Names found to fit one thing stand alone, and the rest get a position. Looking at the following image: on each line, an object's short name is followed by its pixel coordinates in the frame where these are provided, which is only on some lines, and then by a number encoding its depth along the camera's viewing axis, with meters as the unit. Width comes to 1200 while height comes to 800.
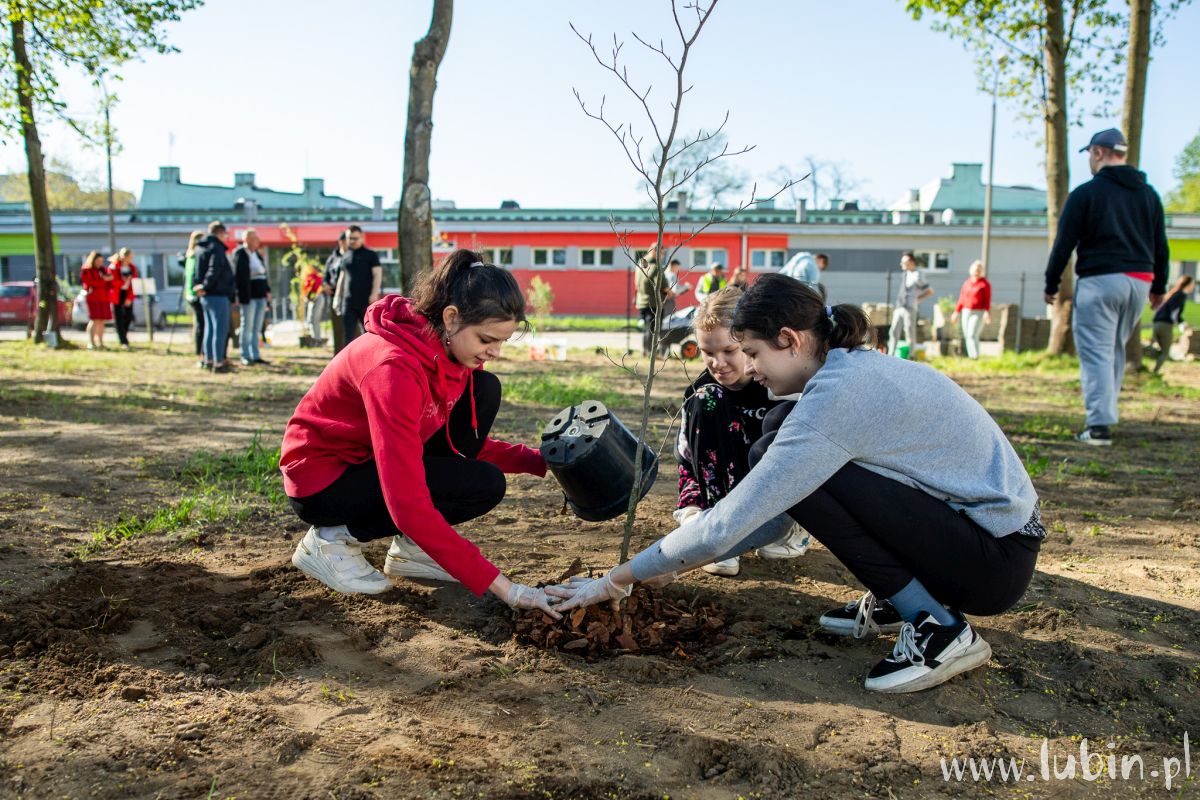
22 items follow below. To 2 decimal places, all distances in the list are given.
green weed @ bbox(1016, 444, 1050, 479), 5.18
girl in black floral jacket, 3.20
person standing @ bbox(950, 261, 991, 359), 14.14
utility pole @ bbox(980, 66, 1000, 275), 22.95
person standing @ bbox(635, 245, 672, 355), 12.70
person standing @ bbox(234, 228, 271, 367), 11.43
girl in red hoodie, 2.61
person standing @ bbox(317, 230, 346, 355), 12.23
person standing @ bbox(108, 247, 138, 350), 15.05
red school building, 34.34
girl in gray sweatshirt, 2.25
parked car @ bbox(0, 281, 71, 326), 23.81
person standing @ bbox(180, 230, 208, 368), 10.62
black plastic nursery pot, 3.09
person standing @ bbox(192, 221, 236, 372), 9.98
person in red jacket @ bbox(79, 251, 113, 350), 14.39
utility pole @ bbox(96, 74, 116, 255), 15.99
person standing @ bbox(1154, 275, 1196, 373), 12.36
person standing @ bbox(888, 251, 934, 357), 14.15
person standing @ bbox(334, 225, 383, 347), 10.55
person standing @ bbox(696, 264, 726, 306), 14.40
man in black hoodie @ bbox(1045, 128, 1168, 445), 5.98
